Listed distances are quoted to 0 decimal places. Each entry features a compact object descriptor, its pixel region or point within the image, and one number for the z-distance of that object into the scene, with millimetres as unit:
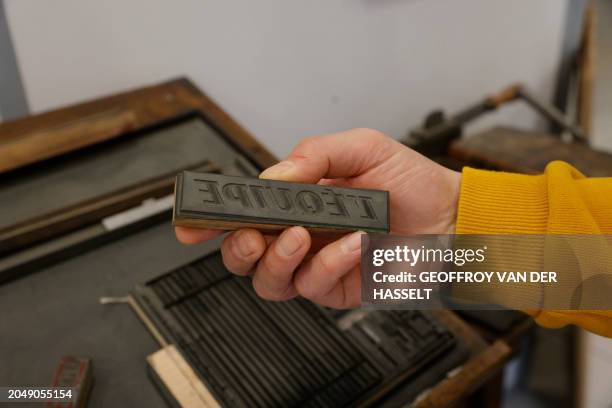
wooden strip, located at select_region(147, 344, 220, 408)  620
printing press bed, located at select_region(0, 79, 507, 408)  661
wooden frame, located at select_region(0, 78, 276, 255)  808
